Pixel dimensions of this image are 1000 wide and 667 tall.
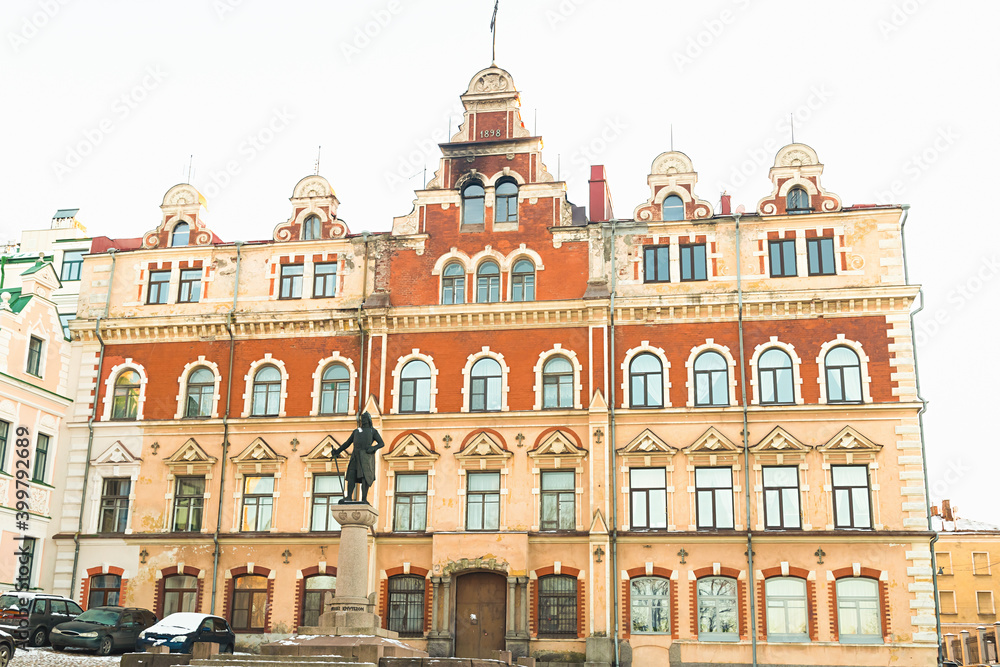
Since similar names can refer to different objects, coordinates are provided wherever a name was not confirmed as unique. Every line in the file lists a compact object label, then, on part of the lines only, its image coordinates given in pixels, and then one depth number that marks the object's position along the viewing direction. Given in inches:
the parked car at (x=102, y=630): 1184.2
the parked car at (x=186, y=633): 1171.9
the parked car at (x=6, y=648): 948.8
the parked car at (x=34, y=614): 1189.7
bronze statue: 1082.1
